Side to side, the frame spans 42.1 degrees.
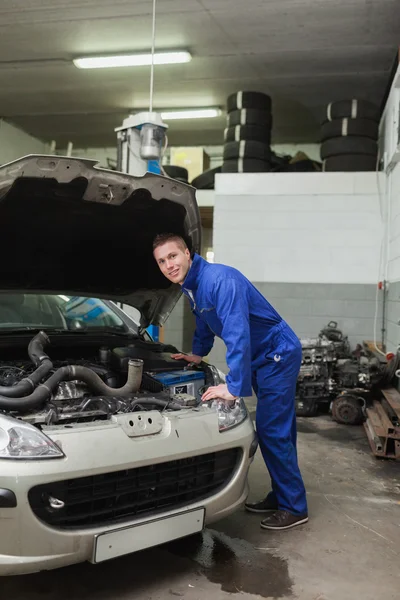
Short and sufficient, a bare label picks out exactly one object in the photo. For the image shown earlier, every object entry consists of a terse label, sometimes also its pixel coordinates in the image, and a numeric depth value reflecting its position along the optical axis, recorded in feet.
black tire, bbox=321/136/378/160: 21.56
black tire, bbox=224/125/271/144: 22.50
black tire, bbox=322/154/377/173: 21.71
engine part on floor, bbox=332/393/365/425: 16.71
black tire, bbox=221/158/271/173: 22.84
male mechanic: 7.66
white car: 5.89
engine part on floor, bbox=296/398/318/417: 17.79
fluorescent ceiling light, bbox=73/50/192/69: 22.20
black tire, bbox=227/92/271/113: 22.66
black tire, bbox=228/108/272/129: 22.56
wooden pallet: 13.12
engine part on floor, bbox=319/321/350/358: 18.90
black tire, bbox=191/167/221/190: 25.11
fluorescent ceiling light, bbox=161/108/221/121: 28.81
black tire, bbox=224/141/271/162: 22.79
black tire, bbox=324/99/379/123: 21.11
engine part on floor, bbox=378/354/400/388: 16.08
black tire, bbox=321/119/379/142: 21.12
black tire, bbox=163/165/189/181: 25.79
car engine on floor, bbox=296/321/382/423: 16.76
